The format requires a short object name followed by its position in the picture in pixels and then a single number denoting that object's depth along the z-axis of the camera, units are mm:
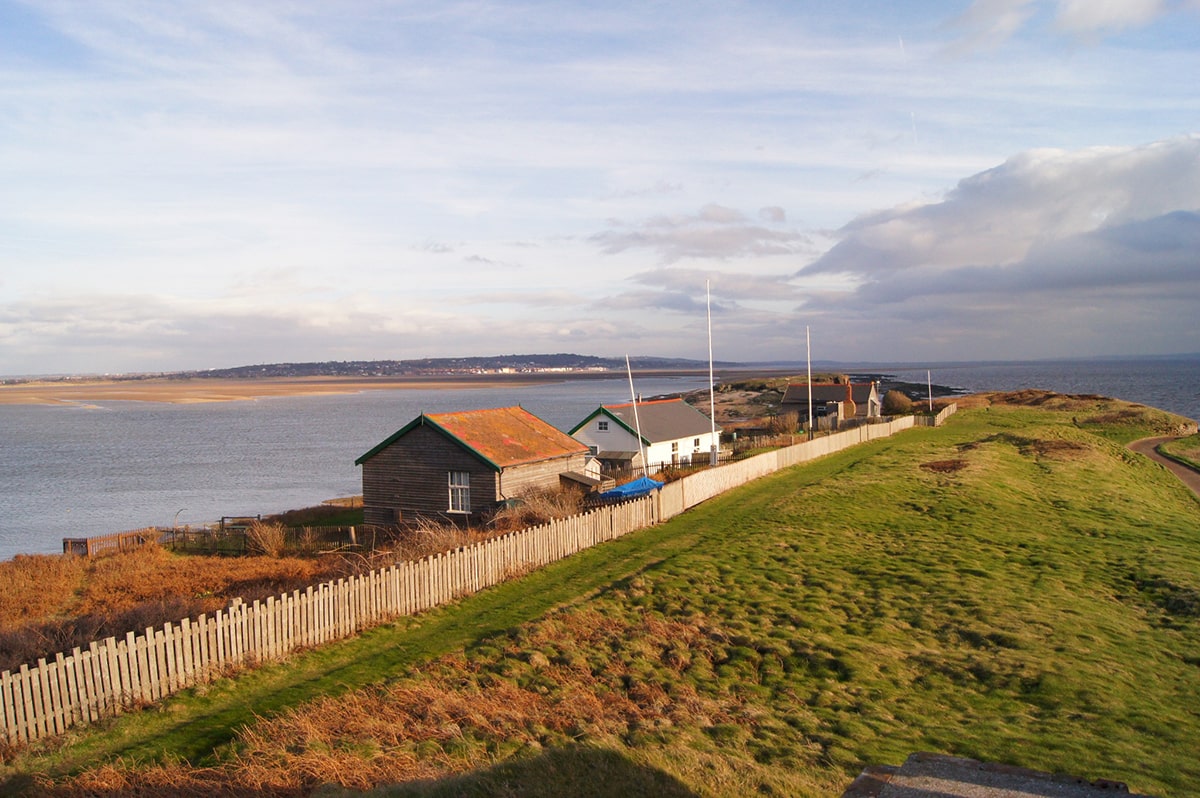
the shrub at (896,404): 88188
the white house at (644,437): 48000
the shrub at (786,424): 64812
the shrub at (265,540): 35594
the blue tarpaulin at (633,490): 34375
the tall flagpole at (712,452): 42672
